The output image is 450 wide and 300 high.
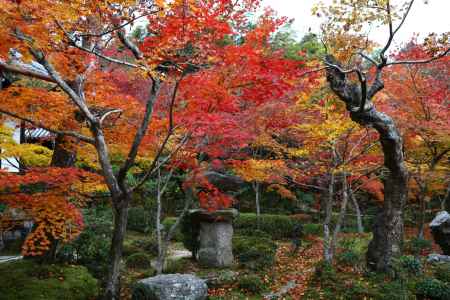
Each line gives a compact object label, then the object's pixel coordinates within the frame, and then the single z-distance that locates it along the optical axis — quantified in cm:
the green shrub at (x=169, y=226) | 1742
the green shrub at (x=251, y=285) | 919
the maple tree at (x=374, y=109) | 682
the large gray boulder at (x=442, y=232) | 1177
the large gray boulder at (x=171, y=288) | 740
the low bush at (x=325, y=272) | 898
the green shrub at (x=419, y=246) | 1303
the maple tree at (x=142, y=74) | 602
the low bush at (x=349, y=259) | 1022
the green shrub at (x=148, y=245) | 1438
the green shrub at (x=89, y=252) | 1013
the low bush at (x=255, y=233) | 1757
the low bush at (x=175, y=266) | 1145
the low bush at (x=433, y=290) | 772
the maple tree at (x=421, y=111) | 1189
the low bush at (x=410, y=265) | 938
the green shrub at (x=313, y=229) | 1891
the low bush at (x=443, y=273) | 897
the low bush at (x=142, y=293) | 742
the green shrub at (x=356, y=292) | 789
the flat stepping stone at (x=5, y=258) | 1255
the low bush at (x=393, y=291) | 759
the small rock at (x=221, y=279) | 977
